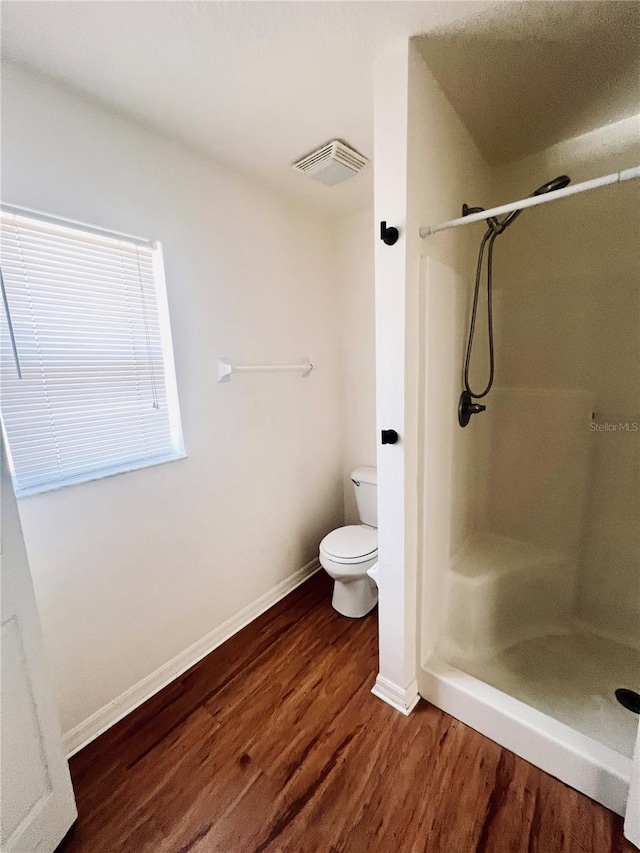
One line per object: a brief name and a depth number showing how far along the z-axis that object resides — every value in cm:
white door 90
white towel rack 170
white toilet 183
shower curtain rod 83
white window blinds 114
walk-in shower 142
